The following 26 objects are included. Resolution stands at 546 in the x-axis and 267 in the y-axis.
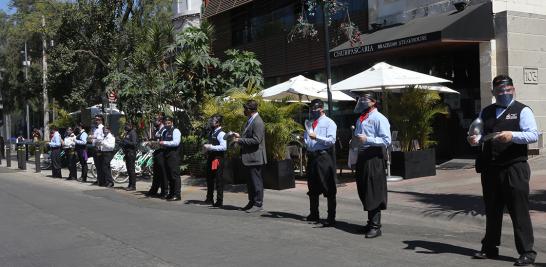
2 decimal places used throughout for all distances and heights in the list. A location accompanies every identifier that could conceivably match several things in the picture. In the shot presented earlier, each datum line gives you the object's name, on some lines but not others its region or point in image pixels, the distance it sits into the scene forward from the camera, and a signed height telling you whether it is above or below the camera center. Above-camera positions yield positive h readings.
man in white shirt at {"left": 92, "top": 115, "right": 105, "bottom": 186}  15.27 +0.06
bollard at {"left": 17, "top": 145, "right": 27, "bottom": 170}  23.56 -0.37
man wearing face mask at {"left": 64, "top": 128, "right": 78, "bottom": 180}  17.81 -0.10
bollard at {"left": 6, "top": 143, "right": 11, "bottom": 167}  25.59 -0.34
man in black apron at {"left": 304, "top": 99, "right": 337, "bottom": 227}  8.48 -0.23
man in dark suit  9.75 -0.11
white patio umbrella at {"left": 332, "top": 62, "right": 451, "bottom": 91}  12.38 +1.34
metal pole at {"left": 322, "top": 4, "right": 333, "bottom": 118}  12.03 +1.72
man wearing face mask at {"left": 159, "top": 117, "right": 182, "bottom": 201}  11.63 -0.18
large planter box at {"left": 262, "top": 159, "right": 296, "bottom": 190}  12.64 -0.71
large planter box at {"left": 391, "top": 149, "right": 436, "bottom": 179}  12.89 -0.55
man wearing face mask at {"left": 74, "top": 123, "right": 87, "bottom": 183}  16.92 -0.04
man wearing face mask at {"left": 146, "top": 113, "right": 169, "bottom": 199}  12.19 -0.54
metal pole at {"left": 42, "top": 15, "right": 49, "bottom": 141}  27.59 +2.85
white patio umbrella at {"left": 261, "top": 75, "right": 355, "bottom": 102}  14.56 +1.34
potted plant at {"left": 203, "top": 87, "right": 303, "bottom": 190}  12.68 +0.19
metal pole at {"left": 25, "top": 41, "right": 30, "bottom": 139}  37.61 +5.47
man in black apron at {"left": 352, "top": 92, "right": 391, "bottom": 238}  7.45 -0.26
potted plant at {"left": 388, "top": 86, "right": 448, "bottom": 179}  12.97 +0.19
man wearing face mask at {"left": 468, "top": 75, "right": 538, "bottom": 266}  5.88 -0.25
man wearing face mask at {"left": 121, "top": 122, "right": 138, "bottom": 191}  14.12 -0.12
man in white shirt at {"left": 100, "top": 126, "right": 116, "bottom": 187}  14.99 -0.19
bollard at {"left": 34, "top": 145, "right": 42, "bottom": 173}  21.06 -0.42
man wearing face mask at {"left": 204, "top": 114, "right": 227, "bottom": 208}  10.68 -0.20
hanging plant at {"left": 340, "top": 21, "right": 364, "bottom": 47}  11.38 +2.19
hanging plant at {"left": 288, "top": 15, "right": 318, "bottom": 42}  11.22 +2.32
